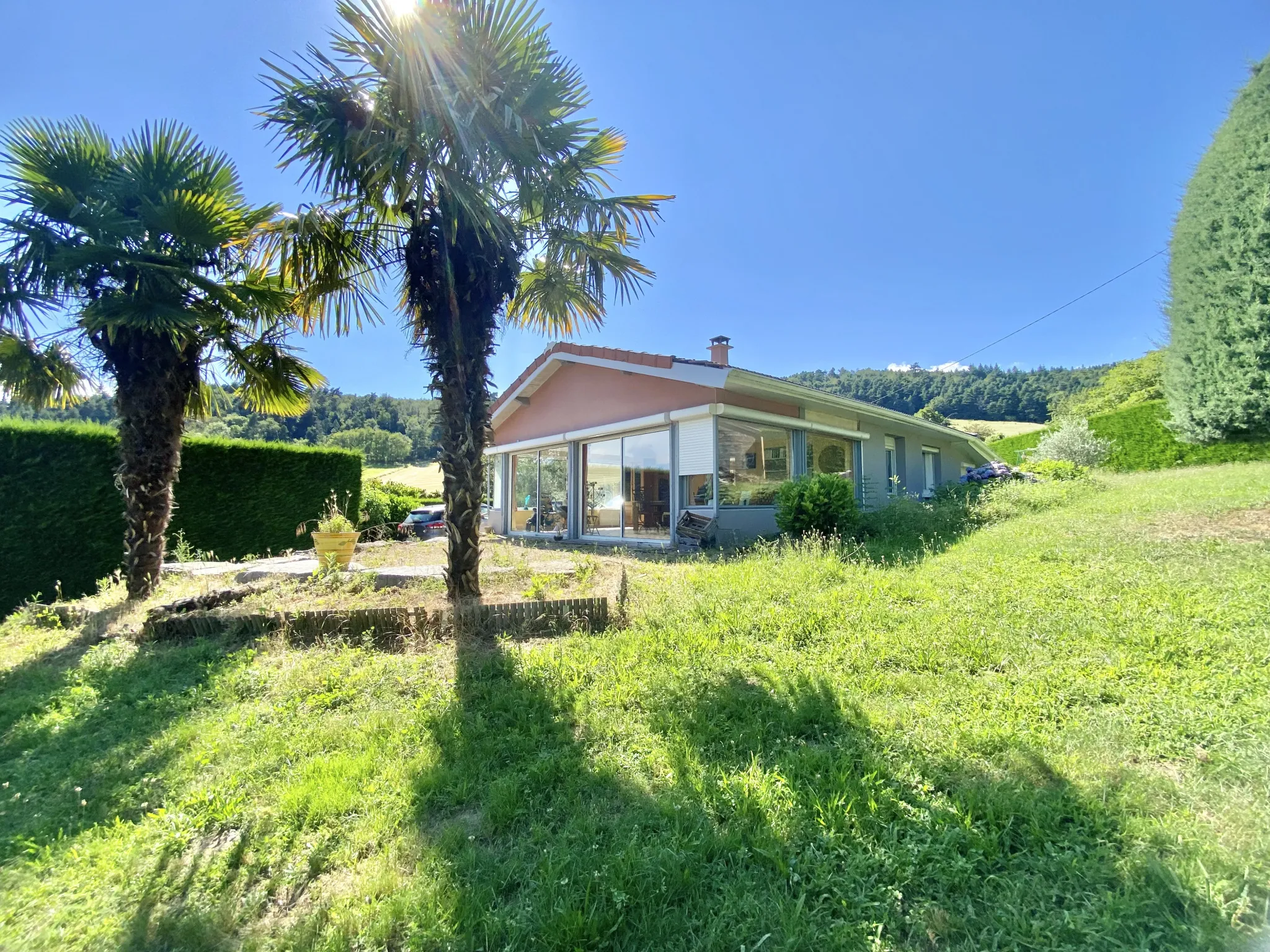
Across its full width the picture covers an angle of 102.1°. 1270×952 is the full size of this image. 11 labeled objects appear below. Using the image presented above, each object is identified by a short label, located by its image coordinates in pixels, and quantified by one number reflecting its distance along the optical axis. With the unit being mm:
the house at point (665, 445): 9930
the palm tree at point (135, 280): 5250
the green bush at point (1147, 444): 16594
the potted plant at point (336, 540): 7176
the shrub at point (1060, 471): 12617
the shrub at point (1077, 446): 17906
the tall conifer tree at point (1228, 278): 6660
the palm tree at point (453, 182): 4652
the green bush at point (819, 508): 8367
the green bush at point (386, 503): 16469
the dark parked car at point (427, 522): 18531
